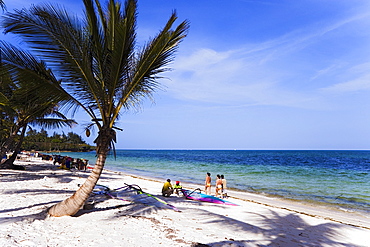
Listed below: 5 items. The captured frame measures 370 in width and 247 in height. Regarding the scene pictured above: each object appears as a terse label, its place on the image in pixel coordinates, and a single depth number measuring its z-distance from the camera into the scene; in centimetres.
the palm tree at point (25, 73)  511
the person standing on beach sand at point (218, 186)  1192
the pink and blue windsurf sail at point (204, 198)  1053
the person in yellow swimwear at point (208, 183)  1286
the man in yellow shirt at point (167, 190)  1080
